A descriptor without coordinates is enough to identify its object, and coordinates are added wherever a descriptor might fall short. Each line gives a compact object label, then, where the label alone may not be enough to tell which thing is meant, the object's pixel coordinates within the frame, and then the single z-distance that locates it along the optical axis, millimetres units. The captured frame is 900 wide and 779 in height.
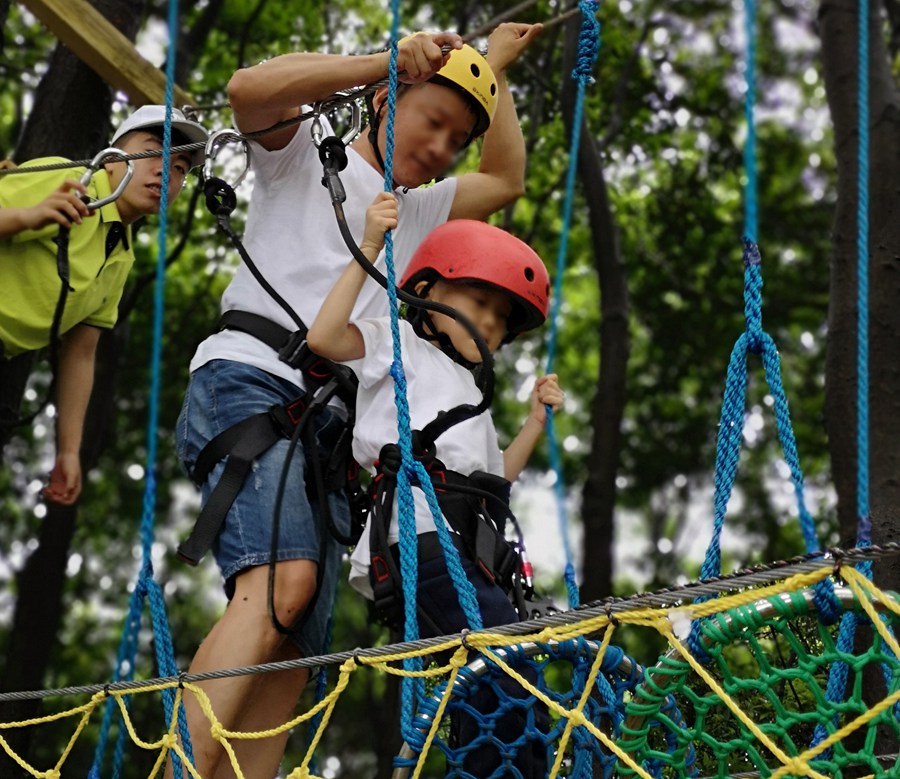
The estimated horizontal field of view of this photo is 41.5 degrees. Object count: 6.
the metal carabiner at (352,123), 2668
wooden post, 4027
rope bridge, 1646
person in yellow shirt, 3092
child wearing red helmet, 2416
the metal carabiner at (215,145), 2765
